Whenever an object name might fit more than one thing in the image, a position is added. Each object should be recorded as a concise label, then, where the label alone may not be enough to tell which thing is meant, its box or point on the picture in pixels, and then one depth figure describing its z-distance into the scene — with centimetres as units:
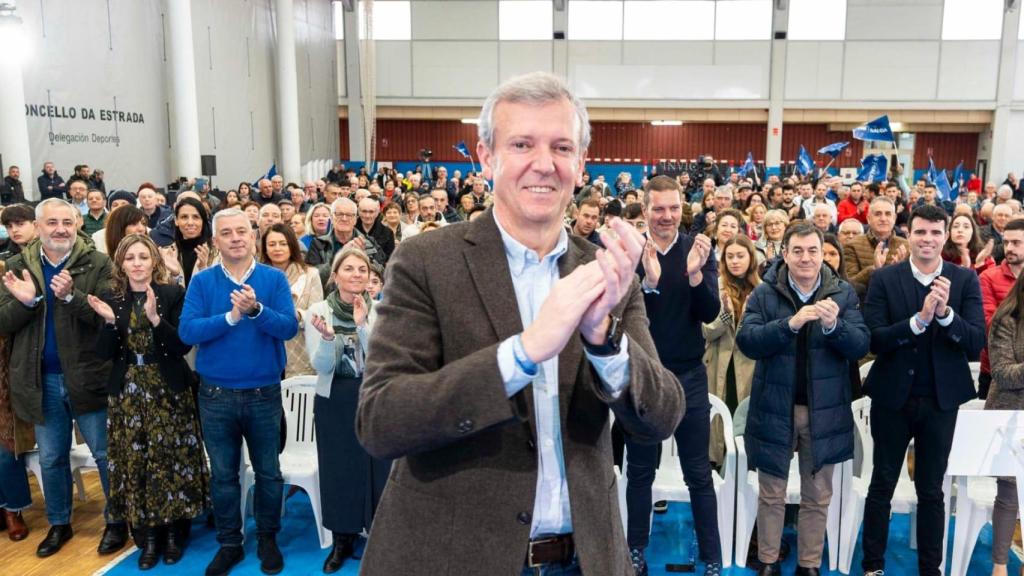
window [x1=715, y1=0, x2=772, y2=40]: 1973
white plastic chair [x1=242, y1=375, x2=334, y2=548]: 401
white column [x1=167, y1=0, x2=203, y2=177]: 1253
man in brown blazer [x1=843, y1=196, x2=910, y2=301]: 515
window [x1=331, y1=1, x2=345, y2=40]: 2092
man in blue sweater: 358
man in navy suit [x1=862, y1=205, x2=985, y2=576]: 339
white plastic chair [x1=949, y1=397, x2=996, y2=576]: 354
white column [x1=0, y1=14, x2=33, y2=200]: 905
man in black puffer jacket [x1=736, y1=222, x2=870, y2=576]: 343
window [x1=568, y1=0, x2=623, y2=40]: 2009
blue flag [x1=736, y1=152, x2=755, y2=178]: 1629
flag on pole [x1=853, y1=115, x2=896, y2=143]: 1102
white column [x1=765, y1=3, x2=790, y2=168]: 1952
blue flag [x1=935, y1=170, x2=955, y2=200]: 1214
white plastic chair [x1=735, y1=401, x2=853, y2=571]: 373
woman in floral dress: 370
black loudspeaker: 1312
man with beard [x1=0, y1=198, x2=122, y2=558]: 385
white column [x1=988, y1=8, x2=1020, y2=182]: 1892
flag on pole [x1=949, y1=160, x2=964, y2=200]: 1395
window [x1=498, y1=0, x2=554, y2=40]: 2031
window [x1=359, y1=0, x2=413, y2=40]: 2050
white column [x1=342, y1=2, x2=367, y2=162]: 2095
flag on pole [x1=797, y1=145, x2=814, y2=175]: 1402
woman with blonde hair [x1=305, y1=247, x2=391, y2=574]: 374
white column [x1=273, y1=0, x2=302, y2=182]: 1639
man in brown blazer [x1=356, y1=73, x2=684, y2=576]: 114
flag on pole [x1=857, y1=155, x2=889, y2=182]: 1139
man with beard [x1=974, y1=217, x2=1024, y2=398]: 428
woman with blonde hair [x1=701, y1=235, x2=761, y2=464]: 436
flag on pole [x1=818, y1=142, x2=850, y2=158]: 1216
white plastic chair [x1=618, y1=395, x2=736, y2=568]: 384
